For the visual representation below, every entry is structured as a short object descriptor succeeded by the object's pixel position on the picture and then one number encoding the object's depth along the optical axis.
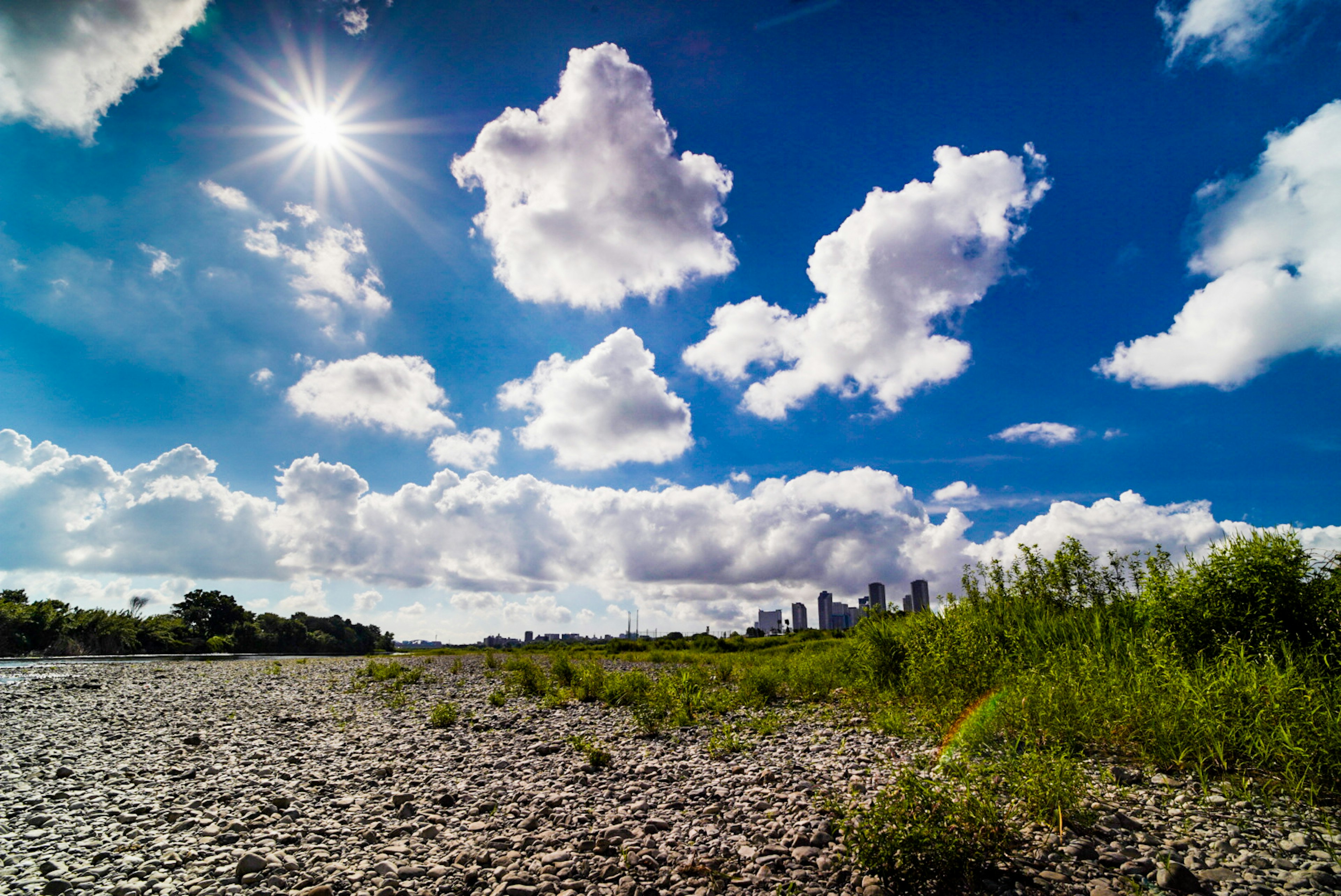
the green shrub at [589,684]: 16.81
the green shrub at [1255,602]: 8.08
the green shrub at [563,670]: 20.86
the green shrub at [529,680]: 18.39
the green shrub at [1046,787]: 5.43
